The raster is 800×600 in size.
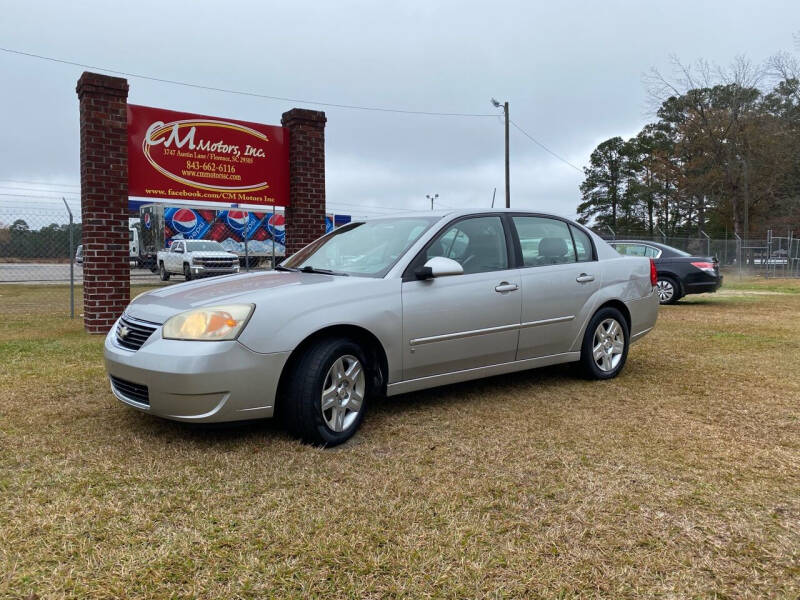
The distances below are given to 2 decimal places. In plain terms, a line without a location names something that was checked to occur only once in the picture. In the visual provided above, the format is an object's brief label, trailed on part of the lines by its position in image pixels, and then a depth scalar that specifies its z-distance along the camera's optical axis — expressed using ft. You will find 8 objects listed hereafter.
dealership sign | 27.84
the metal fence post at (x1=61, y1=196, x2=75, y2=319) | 31.73
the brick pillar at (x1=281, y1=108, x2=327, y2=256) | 31.94
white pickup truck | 69.77
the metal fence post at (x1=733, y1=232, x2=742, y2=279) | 89.95
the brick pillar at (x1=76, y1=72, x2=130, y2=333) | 26.04
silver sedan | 11.41
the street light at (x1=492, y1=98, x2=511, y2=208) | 93.13
